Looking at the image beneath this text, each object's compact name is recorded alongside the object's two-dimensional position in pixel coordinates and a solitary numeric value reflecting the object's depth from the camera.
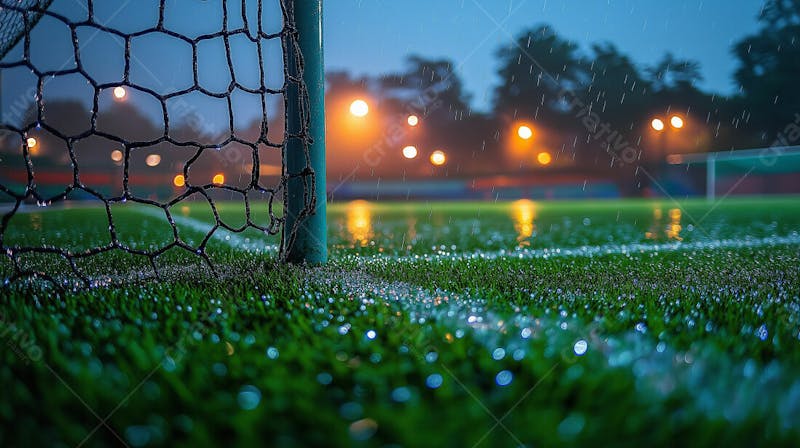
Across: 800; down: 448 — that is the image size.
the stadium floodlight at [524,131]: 27.49
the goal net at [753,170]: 24.25
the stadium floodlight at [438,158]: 33.03
